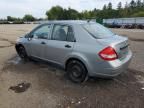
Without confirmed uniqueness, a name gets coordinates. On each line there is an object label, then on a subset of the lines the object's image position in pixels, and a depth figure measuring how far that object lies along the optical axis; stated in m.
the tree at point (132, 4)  57.78
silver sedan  2.44
